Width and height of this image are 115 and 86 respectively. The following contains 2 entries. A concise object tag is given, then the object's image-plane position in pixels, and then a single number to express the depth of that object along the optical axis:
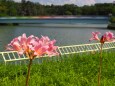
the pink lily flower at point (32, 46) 1.29
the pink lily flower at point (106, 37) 1.90
